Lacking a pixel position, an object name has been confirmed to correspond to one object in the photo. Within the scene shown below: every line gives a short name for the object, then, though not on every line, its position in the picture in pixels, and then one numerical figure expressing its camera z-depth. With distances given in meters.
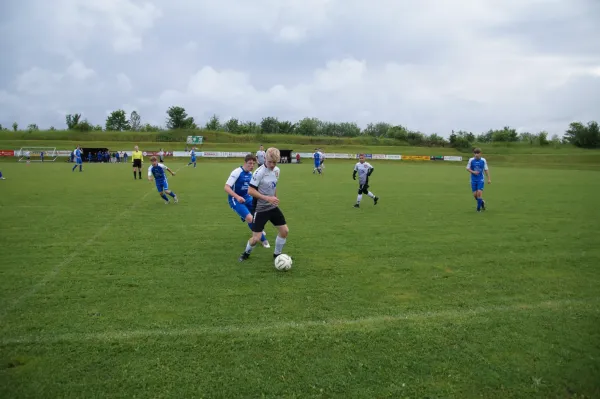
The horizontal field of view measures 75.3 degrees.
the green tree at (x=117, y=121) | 98.62
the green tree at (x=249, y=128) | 93.36
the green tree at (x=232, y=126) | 96.94
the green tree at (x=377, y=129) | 114.94
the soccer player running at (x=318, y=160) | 29.97
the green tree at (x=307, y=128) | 100.99
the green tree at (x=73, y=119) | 87.79
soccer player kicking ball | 7.03
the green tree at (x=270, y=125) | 101.12
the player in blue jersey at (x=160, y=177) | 14.83
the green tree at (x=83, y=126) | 74.74
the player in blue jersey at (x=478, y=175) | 13.59
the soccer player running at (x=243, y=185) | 8.67
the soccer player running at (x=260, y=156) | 25.74
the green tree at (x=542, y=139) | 78.31
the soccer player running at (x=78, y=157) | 31.00
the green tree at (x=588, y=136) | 72.69
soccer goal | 49.06
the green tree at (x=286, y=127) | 100.88
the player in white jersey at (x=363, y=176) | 14.59
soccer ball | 6.93
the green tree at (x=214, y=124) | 99.69
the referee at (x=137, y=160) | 24.25
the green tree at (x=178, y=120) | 93.00
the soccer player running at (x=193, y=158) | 38.49
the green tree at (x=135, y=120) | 102.61
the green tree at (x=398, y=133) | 84.31
